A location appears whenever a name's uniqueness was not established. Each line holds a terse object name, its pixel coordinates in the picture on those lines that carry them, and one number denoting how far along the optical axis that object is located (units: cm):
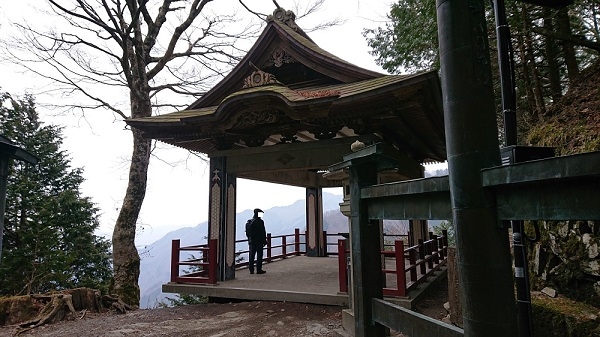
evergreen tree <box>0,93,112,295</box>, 1367
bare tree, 1134
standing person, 896
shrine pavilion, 680
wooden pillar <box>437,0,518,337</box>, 173
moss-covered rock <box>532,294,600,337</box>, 394
